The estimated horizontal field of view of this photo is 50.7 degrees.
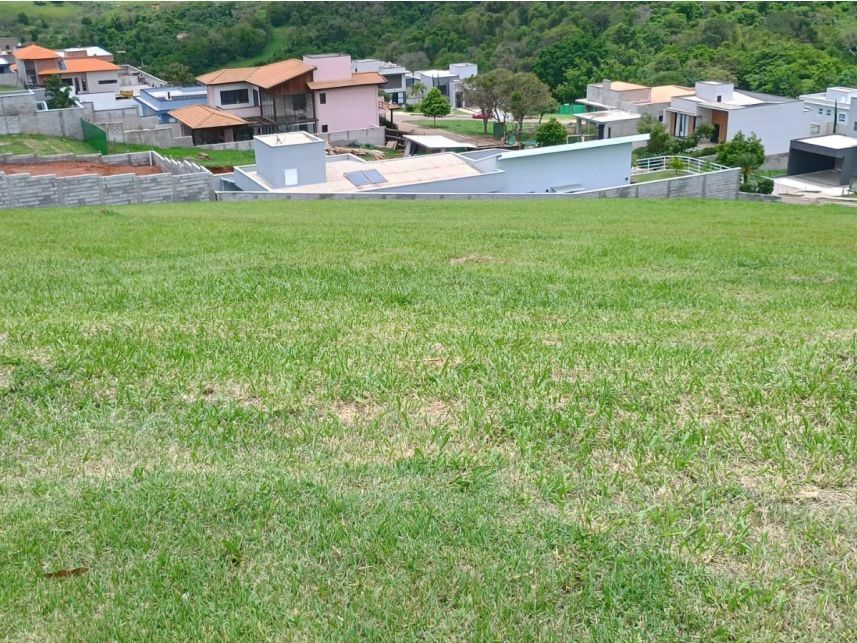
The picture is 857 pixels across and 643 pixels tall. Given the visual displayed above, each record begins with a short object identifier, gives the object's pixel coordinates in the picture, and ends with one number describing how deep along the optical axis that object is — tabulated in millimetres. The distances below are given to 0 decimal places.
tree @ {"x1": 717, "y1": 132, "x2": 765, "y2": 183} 40281
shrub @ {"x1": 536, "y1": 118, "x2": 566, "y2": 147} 50125
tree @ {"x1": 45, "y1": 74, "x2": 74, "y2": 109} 53438
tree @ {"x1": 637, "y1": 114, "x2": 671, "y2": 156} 47438
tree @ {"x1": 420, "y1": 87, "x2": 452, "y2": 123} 61000
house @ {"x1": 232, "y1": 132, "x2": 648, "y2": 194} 31078
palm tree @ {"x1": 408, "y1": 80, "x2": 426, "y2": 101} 72625
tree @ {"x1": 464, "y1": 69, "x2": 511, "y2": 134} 57312
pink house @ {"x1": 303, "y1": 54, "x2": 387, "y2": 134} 51688
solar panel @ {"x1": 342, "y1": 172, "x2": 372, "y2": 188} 31045
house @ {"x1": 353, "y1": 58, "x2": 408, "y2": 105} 74750
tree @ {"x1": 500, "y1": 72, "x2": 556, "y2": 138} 56156
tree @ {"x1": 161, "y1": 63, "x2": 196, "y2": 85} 78375
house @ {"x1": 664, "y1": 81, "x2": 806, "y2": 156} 52969
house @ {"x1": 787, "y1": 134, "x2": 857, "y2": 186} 44531
